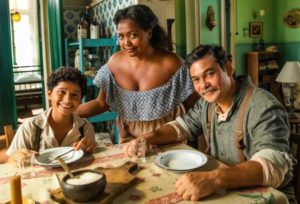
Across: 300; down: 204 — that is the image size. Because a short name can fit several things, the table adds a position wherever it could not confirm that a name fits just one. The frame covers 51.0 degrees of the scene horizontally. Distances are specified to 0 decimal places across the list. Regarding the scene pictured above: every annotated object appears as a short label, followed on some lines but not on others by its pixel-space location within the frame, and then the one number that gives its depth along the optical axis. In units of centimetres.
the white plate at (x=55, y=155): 135
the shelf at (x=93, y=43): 292
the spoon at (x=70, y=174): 103
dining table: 101
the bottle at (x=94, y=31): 326
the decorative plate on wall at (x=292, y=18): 563
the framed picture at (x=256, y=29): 570
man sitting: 105
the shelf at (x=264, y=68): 553
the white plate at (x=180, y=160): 128
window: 630
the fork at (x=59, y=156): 141
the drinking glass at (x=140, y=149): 141
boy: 150
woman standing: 188
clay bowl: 96
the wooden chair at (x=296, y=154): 137
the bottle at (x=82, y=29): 319
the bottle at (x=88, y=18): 340
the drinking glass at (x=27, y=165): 128
